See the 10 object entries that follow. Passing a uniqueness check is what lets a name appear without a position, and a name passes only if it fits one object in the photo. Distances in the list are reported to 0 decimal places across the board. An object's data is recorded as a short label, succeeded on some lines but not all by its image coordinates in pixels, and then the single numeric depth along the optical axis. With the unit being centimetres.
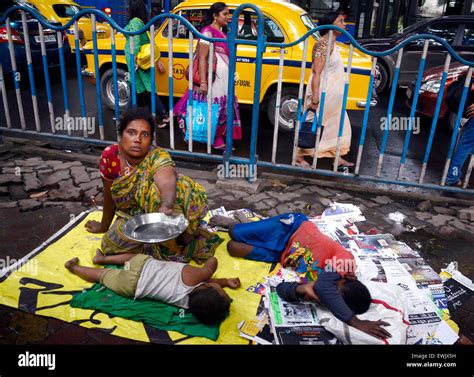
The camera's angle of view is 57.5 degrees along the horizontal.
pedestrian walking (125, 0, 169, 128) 549
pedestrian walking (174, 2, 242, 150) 468
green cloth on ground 253
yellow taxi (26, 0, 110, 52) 898
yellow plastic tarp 254
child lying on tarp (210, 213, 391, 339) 243
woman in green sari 279
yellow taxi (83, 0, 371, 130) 554
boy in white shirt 252
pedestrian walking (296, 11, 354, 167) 439
